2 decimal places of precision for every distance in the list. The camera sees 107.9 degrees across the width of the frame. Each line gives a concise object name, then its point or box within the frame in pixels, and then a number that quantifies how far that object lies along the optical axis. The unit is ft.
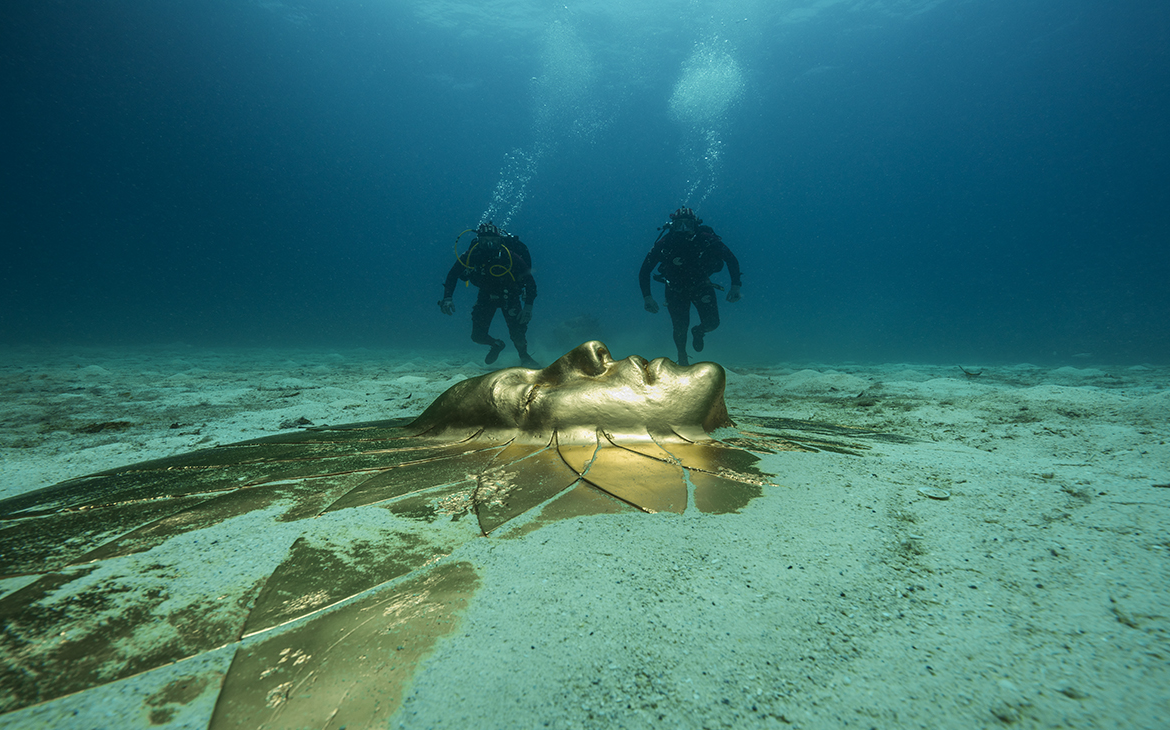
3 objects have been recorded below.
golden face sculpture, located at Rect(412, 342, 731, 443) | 5.93
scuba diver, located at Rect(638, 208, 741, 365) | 27.63
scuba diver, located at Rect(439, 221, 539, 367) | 28.22
